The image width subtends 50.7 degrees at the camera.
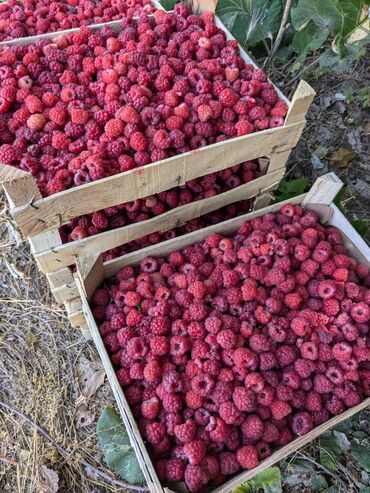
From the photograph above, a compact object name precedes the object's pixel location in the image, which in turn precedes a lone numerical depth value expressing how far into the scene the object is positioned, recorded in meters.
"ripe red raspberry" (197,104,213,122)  0.46
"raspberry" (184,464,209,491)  0.34
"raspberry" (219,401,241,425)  0.36
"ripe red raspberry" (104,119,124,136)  0.45
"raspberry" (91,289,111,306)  0.43
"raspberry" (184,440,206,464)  0.34
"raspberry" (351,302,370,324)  0.41
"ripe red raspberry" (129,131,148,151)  0.44
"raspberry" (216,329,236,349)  0.38
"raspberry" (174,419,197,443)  0.35
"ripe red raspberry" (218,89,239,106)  0.48
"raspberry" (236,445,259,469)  0.35
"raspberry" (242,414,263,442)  0.36
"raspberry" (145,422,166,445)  0.36
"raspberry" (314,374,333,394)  0.39
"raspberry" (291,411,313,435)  0.38
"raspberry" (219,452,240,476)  0.36
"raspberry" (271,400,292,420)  0.37
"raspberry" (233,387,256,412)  0.36
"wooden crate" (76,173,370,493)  0.35
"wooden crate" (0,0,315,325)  0.38
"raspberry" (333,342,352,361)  0.39
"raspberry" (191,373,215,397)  0.37
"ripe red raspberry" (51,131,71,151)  0.45
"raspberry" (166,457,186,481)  0.35
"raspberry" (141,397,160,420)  0.37
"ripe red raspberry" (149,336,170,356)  0.39
